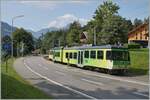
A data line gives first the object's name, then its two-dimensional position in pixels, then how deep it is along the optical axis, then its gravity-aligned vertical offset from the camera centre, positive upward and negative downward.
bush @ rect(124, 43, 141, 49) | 65.48 -0.42
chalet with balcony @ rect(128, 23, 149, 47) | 85.49 +2.07
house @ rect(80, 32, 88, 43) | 118.15 +2.15
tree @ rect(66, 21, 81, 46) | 123.50 +1.97
